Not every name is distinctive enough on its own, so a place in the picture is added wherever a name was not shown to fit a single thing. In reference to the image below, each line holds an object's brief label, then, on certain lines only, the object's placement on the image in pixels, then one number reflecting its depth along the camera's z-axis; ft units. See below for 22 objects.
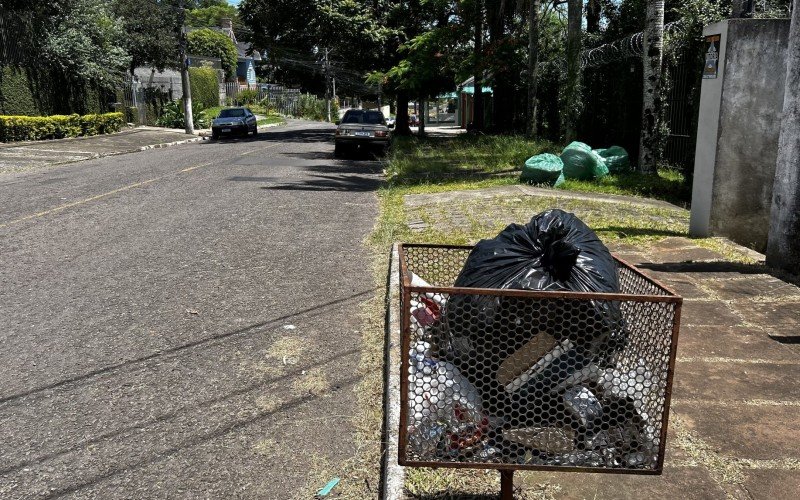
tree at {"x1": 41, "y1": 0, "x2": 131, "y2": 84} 89.30
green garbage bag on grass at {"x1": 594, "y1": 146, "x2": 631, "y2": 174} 47.11
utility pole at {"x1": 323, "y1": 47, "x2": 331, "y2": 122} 121.29
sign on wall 26.40
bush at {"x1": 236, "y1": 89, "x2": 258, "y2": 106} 220.94
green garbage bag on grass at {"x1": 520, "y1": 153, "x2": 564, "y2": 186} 42.65
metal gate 44.52
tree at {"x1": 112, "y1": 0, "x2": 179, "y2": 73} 126.11
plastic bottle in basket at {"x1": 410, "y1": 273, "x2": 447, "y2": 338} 9.29
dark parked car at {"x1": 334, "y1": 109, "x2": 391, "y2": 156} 71.87
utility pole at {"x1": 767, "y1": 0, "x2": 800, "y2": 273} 21.61
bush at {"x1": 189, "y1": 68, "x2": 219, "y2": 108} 158.10
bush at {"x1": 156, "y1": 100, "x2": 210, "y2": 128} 127.75
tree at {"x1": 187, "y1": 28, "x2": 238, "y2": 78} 219.20
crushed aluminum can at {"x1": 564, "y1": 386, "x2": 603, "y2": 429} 8.46
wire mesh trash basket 8.48
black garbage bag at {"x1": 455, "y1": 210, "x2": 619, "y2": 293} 9.69
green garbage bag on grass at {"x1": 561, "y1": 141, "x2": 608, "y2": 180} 44.65
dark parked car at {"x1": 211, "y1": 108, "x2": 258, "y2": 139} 102.99
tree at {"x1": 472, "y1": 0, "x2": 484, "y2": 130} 77.04
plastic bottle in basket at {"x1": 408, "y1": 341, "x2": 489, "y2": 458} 8.61
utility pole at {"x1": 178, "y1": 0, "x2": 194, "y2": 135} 107.34
